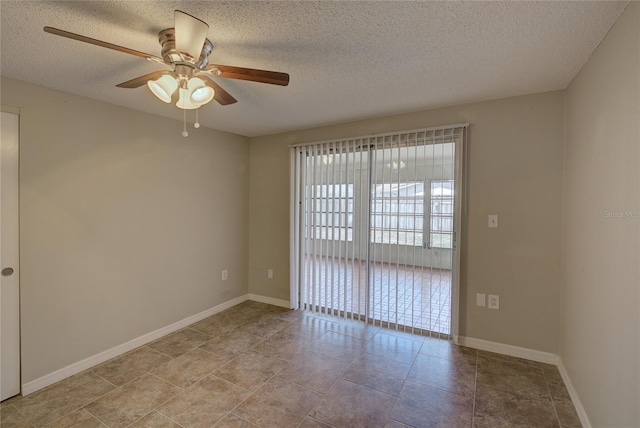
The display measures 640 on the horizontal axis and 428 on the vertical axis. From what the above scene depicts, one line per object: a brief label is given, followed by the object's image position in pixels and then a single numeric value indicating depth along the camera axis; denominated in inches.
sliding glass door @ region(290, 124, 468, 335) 115.5
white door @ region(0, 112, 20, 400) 82.3
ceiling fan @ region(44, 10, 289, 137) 58.0
